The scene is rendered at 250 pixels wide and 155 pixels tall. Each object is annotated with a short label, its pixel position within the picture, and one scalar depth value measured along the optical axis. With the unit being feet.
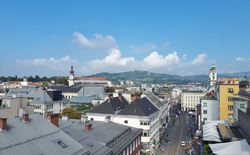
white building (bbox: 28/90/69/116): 315.37
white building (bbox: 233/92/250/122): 154.12
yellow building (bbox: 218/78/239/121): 220.23
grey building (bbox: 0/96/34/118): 179.42
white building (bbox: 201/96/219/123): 246.88
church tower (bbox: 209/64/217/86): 479.37
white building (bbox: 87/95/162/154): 206.80
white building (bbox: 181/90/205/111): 604.49
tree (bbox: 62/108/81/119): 268.62
